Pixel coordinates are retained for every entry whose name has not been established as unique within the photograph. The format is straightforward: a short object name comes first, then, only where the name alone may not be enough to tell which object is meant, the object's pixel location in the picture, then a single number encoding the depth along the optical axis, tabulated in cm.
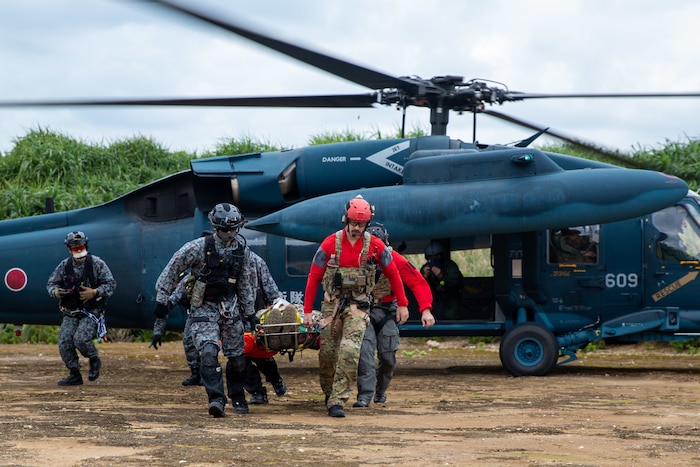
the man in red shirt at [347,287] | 1730
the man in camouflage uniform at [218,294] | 1703
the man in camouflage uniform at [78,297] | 2272
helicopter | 2262
